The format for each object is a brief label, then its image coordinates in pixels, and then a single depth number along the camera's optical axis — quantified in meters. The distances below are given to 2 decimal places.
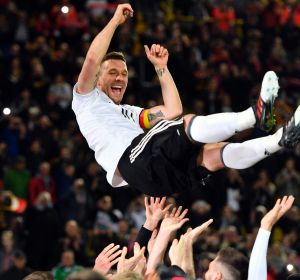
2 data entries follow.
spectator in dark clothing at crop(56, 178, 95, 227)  13.84
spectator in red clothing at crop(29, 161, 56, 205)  13.63
